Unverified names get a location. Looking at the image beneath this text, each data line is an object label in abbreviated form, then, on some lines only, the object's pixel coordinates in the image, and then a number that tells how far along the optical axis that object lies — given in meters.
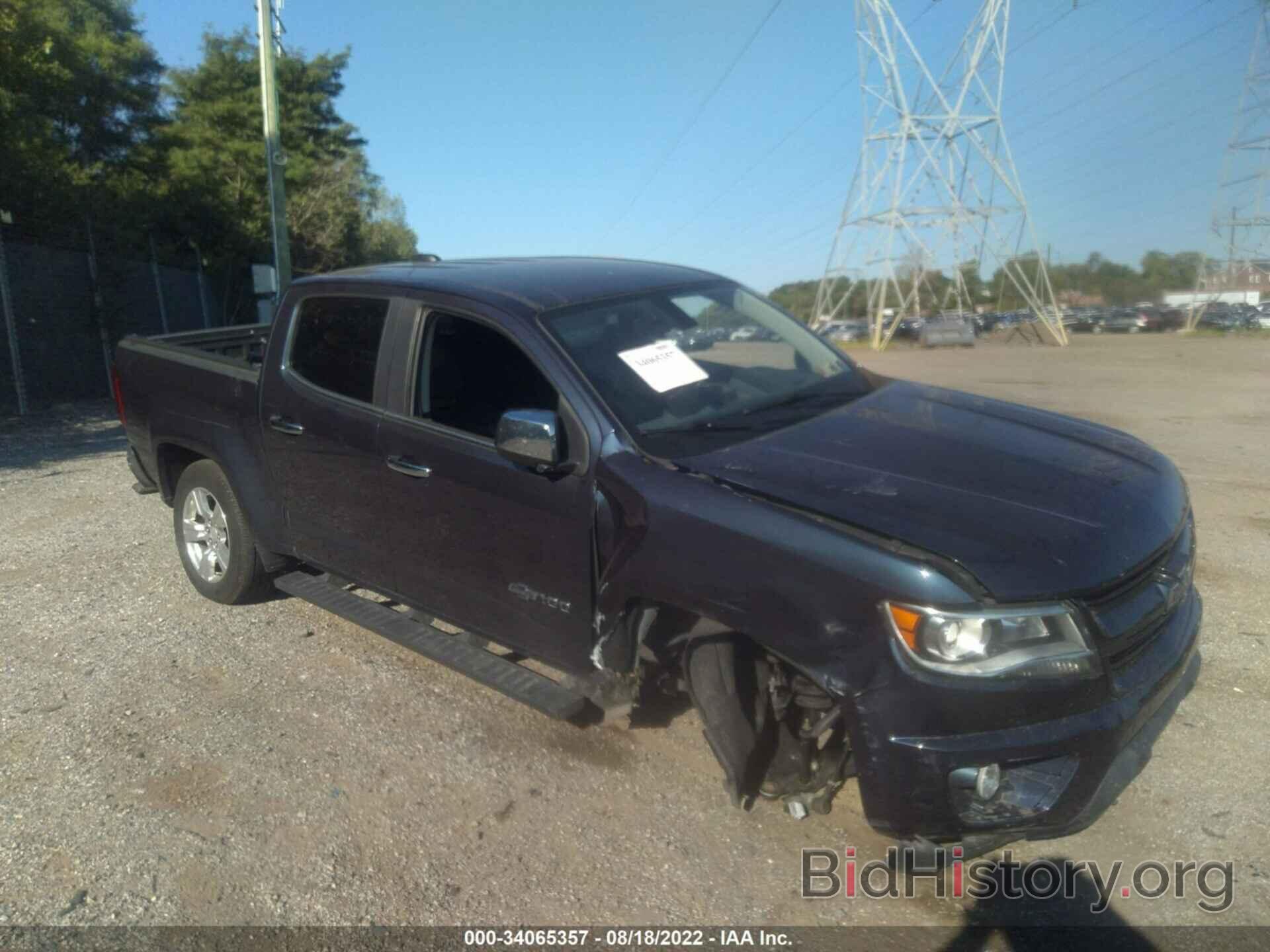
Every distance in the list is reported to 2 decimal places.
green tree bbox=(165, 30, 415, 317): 25.91
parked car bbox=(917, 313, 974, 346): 37.78
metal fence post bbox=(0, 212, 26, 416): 13.05
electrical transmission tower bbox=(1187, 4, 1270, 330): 44.56
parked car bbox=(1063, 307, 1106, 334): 46.97
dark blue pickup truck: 2.74
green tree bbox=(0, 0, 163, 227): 16.23
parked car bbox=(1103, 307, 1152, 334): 45.26
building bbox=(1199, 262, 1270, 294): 45.16
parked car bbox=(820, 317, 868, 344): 43.88
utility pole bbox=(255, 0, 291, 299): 17.12
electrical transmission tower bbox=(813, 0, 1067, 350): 39.38
